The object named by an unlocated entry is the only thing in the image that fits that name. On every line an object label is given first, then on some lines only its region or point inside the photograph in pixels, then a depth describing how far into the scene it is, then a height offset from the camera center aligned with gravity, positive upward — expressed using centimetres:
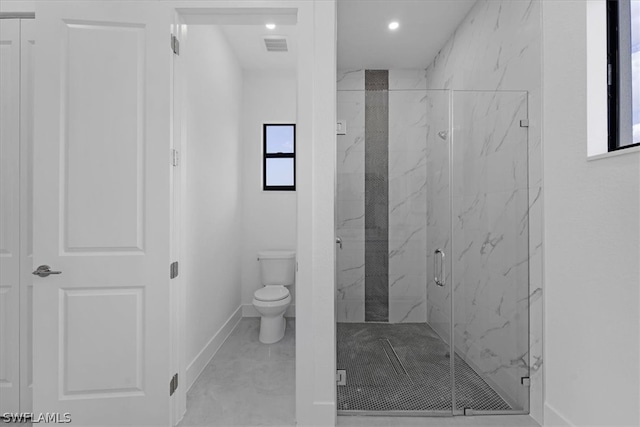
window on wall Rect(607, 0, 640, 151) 151 +67
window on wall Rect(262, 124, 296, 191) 404 +71
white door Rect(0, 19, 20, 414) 193 +0
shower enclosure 210 -21
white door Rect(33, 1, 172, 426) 179 +2
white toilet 301 -73
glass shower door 209 -19
